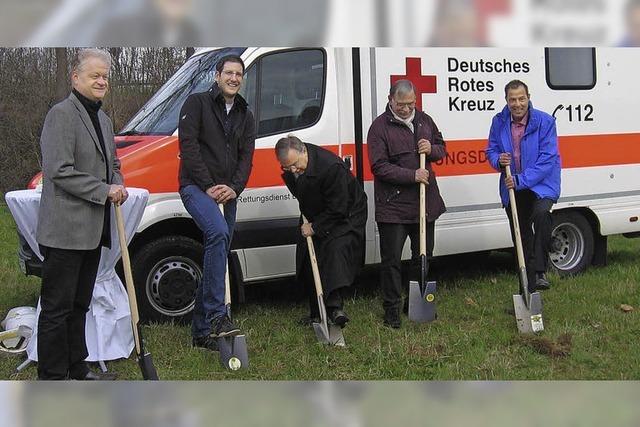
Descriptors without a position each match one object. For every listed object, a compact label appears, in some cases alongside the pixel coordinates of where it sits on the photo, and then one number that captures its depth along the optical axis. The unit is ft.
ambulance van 17.13
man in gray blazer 11.66
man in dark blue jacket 17.46
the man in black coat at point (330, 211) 15.92
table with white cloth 13.91
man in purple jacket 17.11
